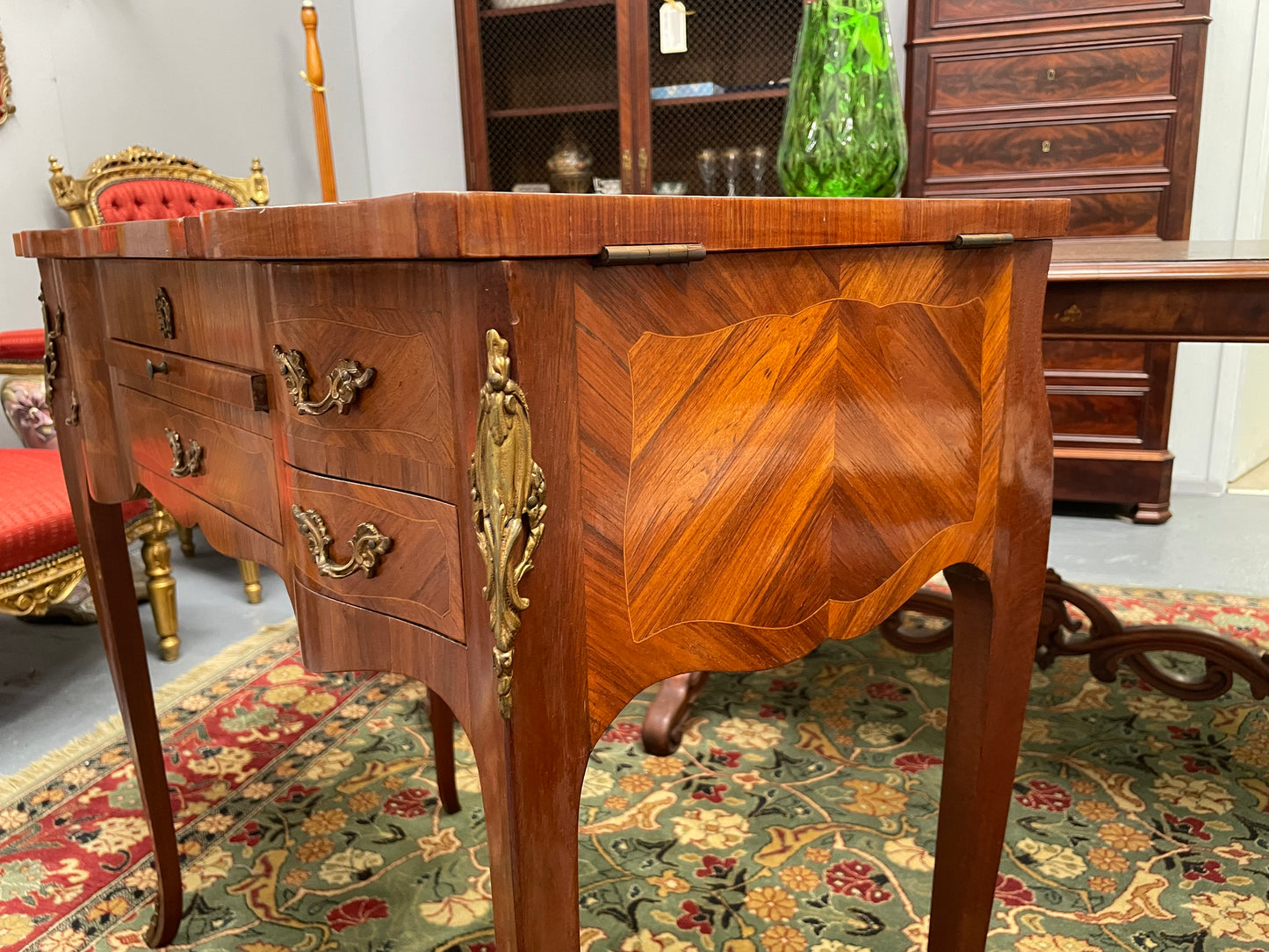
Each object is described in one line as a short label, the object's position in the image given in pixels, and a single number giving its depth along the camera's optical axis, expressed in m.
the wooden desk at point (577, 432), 0.53
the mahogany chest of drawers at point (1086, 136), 2.91
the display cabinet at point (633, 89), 3.51
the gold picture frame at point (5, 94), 2.54
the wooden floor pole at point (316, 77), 2.69
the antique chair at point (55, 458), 1.81
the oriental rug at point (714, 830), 1.30
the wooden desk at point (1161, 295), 1.19
